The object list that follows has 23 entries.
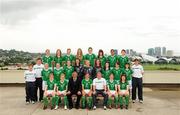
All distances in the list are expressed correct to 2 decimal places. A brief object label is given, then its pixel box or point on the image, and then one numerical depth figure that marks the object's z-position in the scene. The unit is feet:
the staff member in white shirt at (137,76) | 20.35
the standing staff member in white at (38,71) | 20.16
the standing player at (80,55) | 19.69
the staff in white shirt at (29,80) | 20.06
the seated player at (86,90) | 18.08
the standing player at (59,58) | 19.86
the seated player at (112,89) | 18.40
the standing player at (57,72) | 19.27
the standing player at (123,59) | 20.16
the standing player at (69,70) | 19.25
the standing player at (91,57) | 19.93
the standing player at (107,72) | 19.28
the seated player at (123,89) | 18.35
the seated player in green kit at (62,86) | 18.50
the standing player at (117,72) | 19.30
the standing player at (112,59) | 20.02
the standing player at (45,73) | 19.40
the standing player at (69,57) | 19.89
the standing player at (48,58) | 20.10
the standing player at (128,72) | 19.57
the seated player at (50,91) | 18.20
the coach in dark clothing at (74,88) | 18.38
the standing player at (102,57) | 19.64
